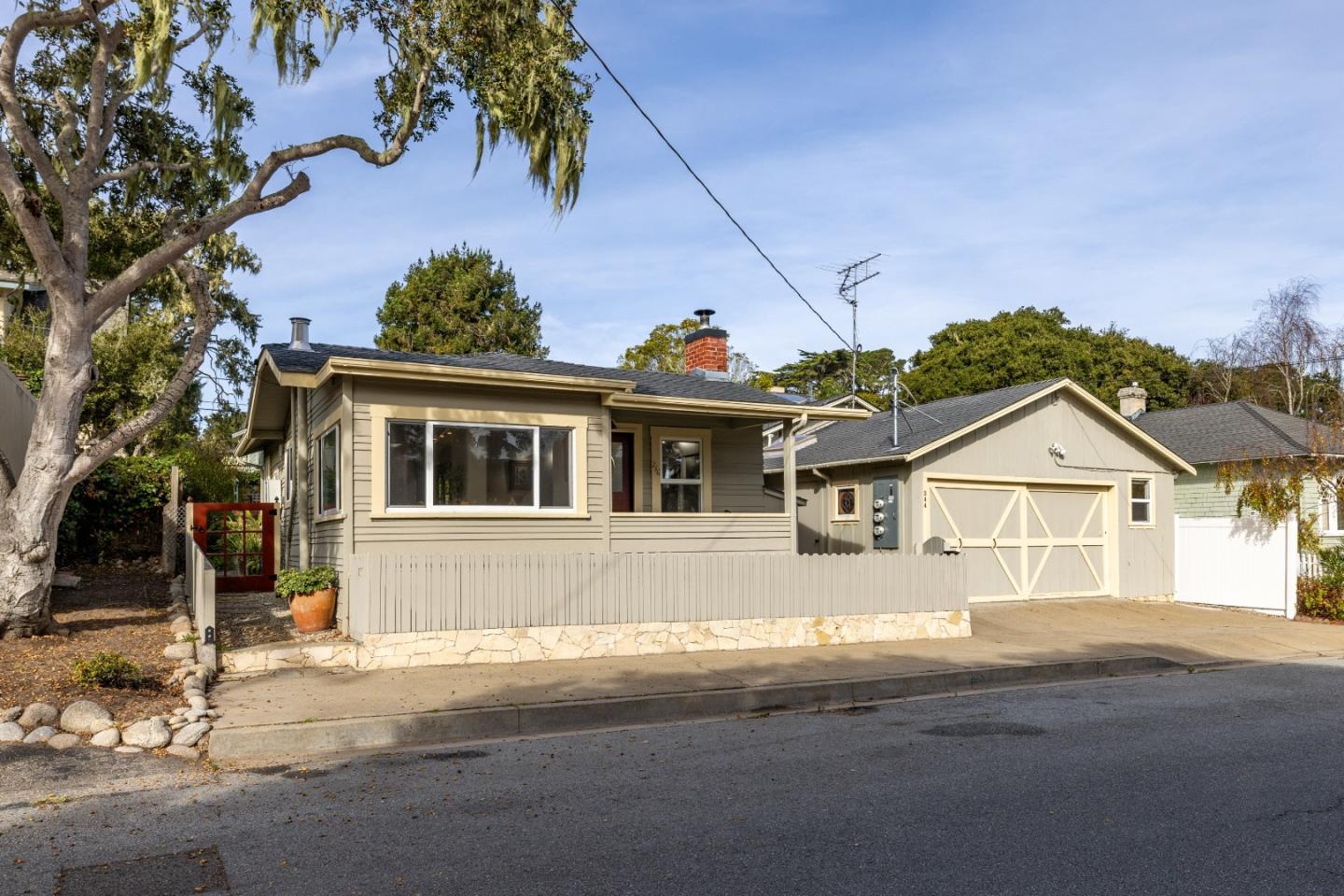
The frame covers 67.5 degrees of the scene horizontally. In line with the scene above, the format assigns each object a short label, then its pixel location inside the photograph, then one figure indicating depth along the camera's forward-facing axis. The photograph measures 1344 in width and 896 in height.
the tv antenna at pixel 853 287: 22.41
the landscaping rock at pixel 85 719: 7.77
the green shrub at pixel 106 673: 8.66
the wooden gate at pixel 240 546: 15.82
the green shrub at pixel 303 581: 11.77
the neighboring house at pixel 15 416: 15.23
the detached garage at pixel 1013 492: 17.64
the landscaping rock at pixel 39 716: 7.75
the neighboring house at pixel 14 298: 25.15
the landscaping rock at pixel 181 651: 10.08
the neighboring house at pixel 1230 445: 20.33
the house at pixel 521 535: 11.20
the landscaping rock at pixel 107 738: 7.59
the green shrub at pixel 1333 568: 18.36
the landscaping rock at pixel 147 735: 7.61
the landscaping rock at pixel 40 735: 7.50
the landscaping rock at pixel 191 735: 7.67
